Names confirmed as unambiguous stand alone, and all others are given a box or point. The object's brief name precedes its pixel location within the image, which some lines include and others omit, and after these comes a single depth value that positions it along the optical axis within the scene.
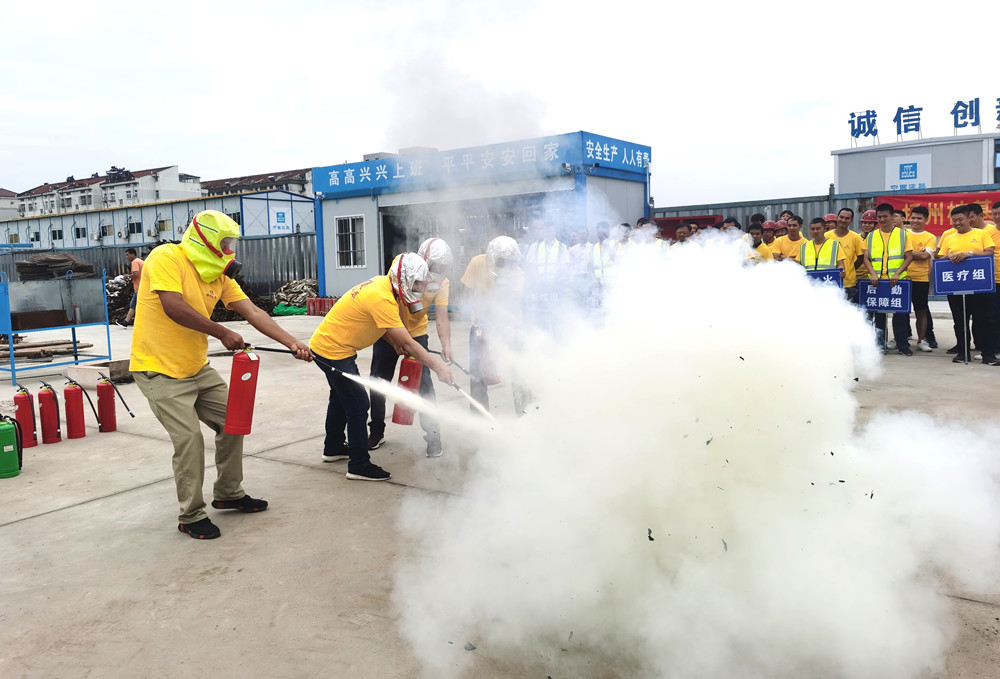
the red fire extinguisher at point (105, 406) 5.73
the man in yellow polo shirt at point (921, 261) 8.32
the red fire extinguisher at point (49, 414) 5.36
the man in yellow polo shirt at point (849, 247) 8.41
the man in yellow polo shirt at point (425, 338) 4.47
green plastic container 4.55
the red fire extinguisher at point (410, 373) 4.39
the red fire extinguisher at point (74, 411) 5.55
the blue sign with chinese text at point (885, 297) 8.07
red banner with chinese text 12.06
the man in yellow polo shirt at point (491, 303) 5.03
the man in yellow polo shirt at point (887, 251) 8.09
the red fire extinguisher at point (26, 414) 5.23
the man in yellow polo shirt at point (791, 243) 8.58
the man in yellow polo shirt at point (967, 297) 7.70
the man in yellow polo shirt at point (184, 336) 3.47
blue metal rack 8.36
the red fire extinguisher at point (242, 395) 3.57
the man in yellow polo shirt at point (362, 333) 4.05
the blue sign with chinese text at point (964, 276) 7.56
